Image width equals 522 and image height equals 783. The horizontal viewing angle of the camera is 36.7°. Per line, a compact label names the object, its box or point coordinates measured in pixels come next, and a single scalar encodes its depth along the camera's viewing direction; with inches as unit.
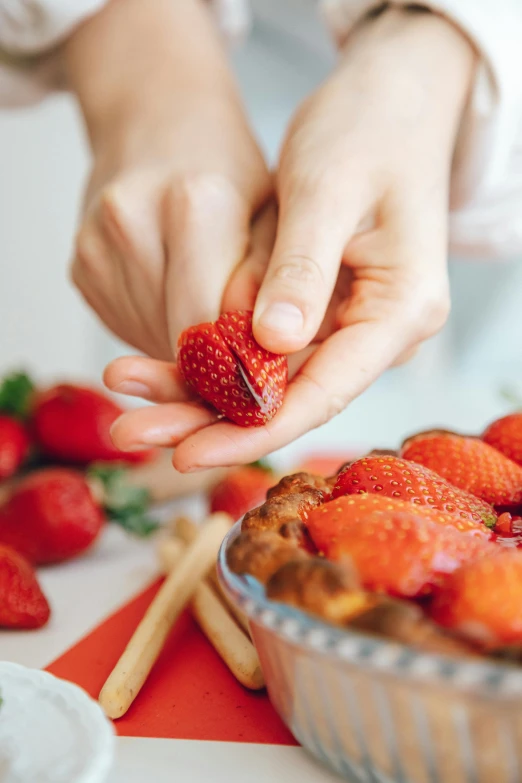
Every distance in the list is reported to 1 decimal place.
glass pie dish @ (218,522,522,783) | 11.8
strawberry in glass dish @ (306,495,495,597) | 14.5
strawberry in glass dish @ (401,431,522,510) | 20.9
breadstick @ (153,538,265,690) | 20.8
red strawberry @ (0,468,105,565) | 32.8
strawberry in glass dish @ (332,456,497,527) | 18.4
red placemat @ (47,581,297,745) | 19.3
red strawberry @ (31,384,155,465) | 42.4
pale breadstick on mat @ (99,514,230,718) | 20.1
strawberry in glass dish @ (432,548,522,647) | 12.9
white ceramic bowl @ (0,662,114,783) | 14.2
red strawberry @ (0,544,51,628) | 25.5
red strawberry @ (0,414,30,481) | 40.6
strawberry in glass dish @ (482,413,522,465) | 23.4
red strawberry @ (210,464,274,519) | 37.1
